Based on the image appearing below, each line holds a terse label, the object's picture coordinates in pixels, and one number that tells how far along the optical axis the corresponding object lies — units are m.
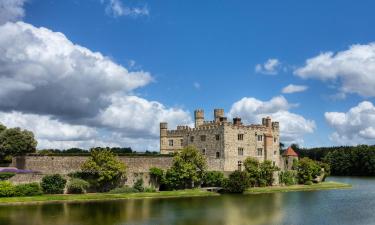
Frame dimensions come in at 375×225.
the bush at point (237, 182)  56.00
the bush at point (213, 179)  59.97
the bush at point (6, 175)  49.38
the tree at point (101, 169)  53.59
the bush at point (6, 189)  47.12
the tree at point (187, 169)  57.56
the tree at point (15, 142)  62.53
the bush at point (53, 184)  51.19
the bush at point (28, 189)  48.22
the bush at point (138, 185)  55.88
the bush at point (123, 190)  53.09
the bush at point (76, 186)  52.44
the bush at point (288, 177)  67.06
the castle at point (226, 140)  65.12
